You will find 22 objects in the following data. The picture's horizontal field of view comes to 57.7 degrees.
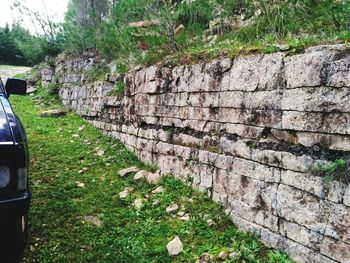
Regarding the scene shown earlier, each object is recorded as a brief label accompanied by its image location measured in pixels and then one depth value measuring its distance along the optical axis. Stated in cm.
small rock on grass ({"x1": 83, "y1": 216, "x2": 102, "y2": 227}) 397
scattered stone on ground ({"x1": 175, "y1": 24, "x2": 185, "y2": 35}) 677
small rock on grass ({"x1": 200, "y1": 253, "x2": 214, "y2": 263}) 312
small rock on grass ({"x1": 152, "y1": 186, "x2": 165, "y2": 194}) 456
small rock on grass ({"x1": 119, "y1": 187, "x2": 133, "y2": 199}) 459
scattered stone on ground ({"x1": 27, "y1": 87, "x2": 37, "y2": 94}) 1418
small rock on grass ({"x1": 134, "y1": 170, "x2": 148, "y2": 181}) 508
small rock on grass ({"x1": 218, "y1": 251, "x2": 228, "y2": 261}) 312
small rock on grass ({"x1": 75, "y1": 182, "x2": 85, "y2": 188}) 500
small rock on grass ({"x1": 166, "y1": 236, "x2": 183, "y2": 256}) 331
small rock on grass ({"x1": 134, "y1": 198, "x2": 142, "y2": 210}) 428
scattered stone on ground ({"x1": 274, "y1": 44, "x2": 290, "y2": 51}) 332
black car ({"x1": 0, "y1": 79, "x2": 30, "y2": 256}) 235
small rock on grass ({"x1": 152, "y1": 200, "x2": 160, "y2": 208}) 426
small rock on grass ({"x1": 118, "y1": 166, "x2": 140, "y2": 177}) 532
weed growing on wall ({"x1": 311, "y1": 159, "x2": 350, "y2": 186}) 266
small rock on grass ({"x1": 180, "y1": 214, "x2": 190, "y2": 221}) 386
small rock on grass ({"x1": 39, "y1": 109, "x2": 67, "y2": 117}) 1032
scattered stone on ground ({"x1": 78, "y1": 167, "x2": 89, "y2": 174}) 560
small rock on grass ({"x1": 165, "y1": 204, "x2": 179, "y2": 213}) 407
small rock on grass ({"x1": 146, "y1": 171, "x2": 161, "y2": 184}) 488
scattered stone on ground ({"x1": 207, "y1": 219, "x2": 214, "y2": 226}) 368
